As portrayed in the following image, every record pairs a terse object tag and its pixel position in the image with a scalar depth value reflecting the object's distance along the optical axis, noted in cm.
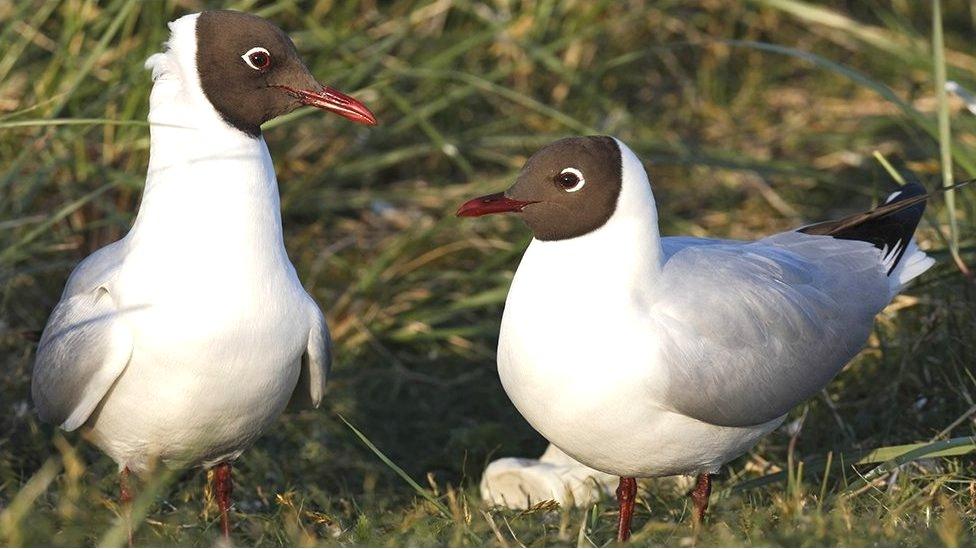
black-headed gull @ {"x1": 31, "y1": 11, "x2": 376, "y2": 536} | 677
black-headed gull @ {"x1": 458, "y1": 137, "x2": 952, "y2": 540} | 671
